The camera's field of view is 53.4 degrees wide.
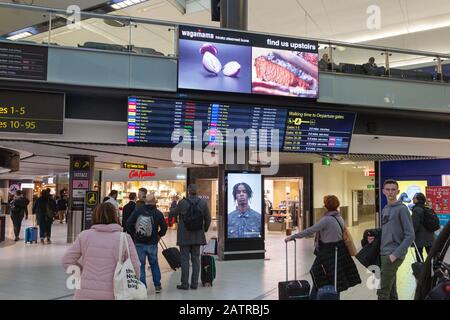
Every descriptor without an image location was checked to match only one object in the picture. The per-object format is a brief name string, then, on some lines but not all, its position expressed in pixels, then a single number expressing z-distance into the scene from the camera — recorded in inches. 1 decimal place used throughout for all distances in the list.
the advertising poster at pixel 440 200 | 509.4
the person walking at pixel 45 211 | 534.3
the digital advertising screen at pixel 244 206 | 385.7
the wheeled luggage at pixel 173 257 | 296.0
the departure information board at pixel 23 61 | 271.7
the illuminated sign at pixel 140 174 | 890.1
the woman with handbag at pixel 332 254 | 187.9
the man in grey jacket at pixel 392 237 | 176.7
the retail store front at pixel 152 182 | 860.6
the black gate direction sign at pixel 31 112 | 270.1
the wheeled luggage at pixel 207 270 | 280.4
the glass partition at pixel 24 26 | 285.7
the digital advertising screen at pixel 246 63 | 297.7
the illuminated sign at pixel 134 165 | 610.5
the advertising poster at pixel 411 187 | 556.0
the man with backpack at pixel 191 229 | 265.1
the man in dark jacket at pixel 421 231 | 286.7
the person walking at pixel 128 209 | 315.1
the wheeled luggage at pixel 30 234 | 540.7
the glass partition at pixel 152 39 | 303.4
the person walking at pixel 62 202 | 836.6
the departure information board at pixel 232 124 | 295.4
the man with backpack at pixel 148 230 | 249.9
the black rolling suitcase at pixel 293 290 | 190.9
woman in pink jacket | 128.5
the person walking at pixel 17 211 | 573.9
